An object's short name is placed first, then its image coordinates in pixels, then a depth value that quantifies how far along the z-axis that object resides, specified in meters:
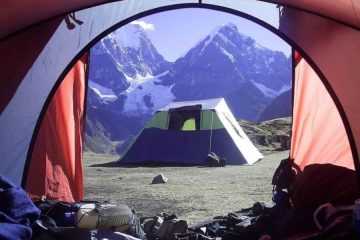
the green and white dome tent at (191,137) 12.15
